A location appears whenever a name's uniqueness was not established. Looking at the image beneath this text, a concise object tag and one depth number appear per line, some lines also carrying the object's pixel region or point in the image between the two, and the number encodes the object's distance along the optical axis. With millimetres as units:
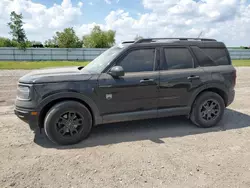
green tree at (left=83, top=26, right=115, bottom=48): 55875
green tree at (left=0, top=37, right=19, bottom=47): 37134
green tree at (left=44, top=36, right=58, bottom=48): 46469
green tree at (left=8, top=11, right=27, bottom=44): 33812
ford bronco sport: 3779
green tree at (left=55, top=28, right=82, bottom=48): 41469
